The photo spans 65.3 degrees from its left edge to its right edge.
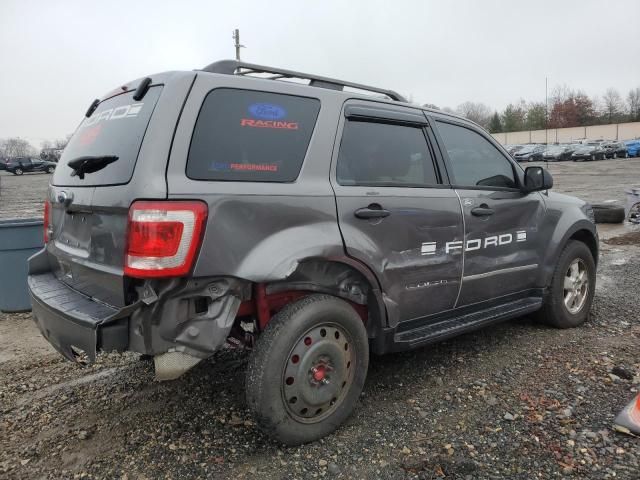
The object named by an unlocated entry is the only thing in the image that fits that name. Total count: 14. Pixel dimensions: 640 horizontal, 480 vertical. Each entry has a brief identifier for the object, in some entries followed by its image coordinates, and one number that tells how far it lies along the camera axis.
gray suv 2.38
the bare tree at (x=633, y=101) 82.50
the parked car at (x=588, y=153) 46.06
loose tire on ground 10.47
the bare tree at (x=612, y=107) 84.81
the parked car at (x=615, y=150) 47.46
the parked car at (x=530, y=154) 50.25
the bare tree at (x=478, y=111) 94.99
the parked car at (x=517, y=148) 53.17
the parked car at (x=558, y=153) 48.28
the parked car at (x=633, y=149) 47.16
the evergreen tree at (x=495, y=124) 91.54
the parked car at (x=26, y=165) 43.41
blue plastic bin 5.02
